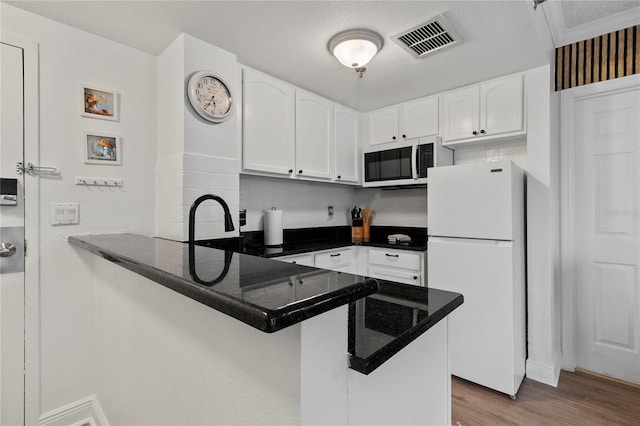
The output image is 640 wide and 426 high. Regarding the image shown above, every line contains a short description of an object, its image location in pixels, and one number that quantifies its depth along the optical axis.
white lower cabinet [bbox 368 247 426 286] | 2.68
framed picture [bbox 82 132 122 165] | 1.85
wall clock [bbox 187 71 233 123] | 1.94
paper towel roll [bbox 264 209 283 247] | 2.80
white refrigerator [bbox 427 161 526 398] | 2.09
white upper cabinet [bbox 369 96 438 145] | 2.89
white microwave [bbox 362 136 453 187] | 2.82
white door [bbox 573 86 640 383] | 2.25
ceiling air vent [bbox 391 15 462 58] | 1.83
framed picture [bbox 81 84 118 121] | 1.86
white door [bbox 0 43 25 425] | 1.61
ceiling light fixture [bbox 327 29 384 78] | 1.87
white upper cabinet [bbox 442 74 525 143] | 2.43
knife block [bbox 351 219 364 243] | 3.47
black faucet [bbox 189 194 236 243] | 1.50
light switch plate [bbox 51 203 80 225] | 1.74
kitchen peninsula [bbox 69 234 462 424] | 0.58
